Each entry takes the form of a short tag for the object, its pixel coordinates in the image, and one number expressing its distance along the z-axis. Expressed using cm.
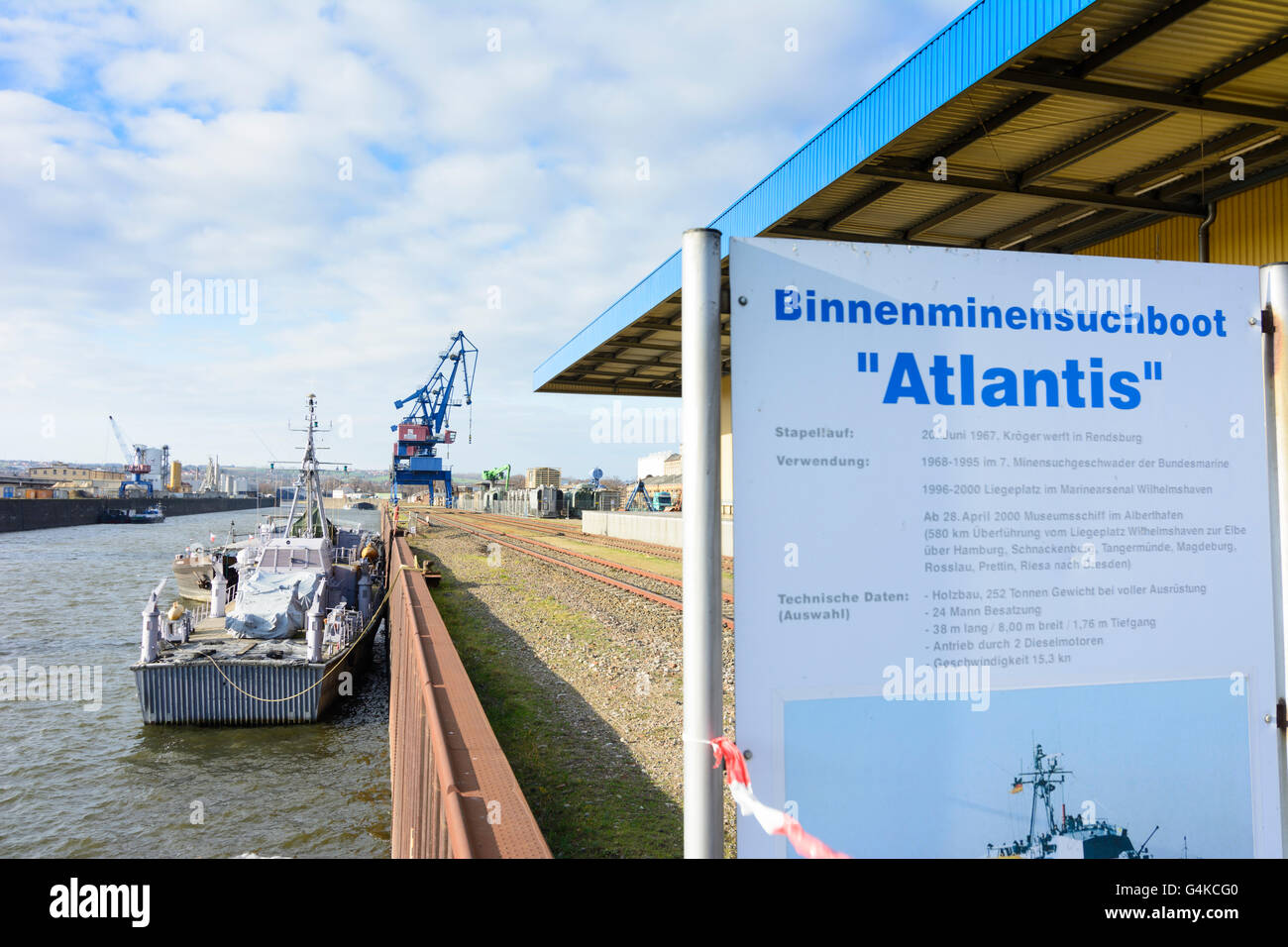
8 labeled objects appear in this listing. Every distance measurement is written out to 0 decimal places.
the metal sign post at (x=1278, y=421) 280
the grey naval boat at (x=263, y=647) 1580
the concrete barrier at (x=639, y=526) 3449
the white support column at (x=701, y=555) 231
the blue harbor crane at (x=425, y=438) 8550
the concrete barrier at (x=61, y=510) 7594
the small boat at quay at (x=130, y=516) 9506
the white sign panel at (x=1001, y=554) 240
